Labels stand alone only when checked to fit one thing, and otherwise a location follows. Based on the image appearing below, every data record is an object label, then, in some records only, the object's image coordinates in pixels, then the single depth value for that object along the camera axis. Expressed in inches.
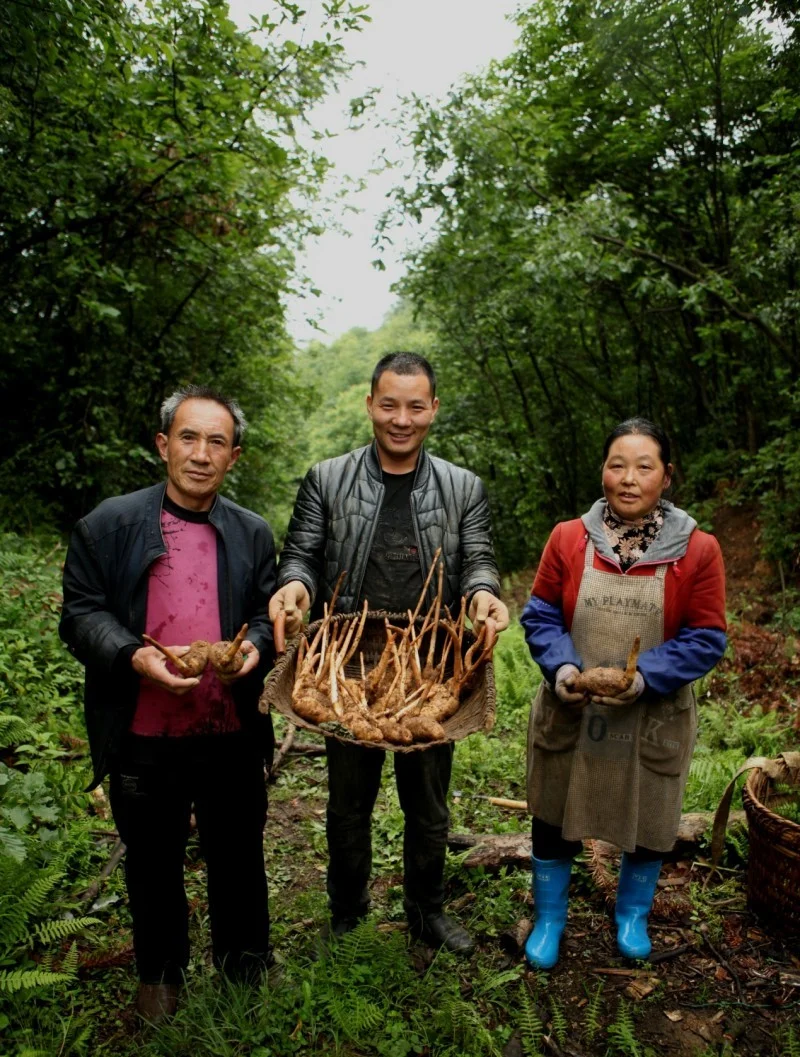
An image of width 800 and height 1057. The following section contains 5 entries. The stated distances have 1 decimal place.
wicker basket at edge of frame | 111.7
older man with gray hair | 94.8
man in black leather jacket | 110.3
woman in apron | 101.8
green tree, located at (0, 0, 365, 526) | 223.9
